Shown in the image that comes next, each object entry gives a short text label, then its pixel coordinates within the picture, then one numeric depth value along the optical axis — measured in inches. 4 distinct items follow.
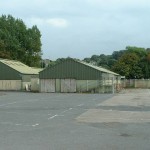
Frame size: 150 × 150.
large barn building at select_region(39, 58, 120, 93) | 2827.3
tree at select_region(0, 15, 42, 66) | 4343.0
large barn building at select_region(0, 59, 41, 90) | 3128.2
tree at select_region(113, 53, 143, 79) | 4740.2
